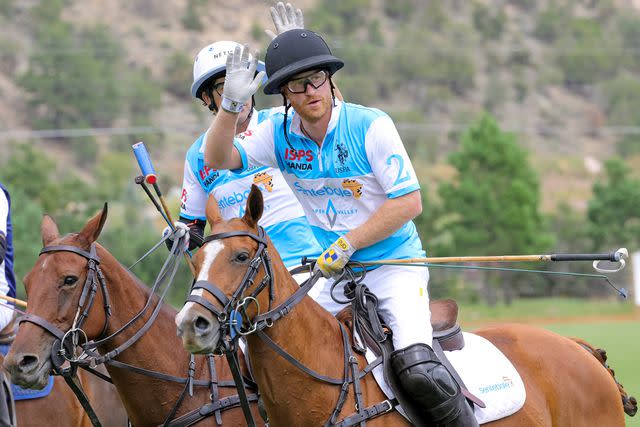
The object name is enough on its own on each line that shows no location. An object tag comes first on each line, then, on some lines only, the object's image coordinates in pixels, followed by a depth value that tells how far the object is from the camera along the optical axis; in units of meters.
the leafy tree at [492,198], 64.94
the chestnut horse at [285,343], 9.49
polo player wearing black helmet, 10.74
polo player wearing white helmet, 13.71
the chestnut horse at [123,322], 11.45
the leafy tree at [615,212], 71.81
